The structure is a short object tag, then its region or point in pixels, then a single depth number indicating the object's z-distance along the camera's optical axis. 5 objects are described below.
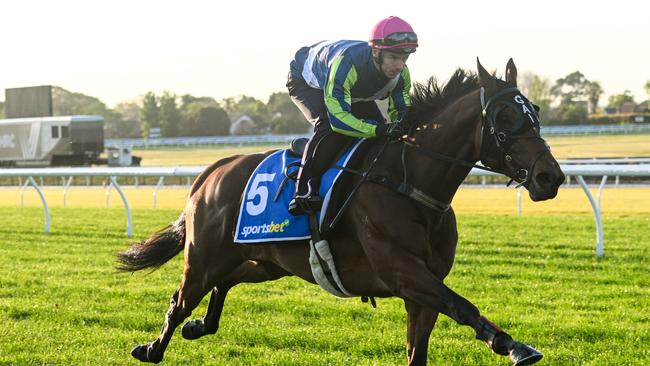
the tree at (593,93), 98.62
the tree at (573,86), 100.56
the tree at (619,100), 102.12
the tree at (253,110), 93.90
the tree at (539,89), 97.00
